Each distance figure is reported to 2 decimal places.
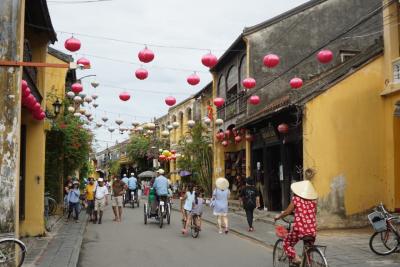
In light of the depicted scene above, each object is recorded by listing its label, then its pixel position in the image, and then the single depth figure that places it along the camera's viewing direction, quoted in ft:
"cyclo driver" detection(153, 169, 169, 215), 55.42
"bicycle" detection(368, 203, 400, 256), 35.27
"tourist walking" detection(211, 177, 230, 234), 50.07
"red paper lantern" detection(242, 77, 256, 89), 53.11
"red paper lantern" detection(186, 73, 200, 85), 46.51
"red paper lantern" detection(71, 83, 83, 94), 55.22
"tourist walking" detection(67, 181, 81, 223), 61.62
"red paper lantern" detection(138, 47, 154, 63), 39.47
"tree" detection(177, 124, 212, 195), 101.04
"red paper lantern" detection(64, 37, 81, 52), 38.99
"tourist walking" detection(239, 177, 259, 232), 52.03
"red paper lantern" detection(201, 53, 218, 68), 41.96
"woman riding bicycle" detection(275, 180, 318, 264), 26.11
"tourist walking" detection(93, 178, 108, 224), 59.82
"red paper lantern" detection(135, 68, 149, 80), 43.52
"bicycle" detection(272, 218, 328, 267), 24.53
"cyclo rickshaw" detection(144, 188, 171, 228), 56.08
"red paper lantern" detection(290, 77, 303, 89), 54.29
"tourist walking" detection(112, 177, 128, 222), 62.28
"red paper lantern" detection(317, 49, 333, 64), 48.65
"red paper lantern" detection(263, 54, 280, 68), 47.37
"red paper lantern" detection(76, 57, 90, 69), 44.15
